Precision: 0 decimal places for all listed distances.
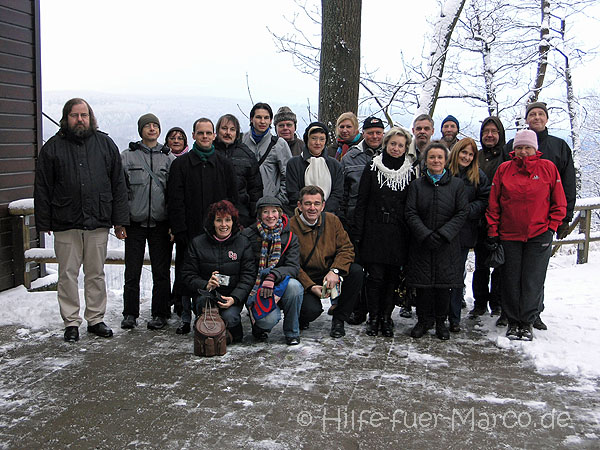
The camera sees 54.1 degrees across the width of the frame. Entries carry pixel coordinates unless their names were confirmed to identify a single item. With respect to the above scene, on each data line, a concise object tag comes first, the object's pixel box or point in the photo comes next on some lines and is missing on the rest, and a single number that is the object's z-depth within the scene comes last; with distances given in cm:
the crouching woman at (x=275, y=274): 494
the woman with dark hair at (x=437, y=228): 509
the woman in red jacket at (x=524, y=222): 502
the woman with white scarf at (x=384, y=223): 526
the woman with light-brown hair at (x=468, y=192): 537
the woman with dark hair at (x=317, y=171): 554
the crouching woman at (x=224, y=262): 489
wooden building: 643
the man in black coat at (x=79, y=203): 491
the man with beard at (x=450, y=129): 616
